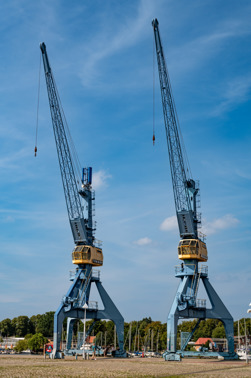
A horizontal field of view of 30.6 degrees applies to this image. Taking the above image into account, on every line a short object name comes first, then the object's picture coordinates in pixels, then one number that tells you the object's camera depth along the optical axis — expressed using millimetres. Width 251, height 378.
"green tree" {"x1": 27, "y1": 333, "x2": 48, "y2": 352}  137750
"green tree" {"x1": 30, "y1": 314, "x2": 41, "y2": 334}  191625
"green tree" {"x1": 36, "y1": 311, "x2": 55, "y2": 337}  167750
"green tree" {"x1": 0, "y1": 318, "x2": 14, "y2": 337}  185375
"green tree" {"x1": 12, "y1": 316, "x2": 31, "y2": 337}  186375
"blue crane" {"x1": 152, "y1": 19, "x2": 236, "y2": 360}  74125
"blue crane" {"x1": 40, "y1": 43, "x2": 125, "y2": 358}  79219
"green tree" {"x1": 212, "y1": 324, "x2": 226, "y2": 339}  167700
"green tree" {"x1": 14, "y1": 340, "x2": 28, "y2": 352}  143250
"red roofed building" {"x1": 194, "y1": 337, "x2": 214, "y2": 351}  159550
